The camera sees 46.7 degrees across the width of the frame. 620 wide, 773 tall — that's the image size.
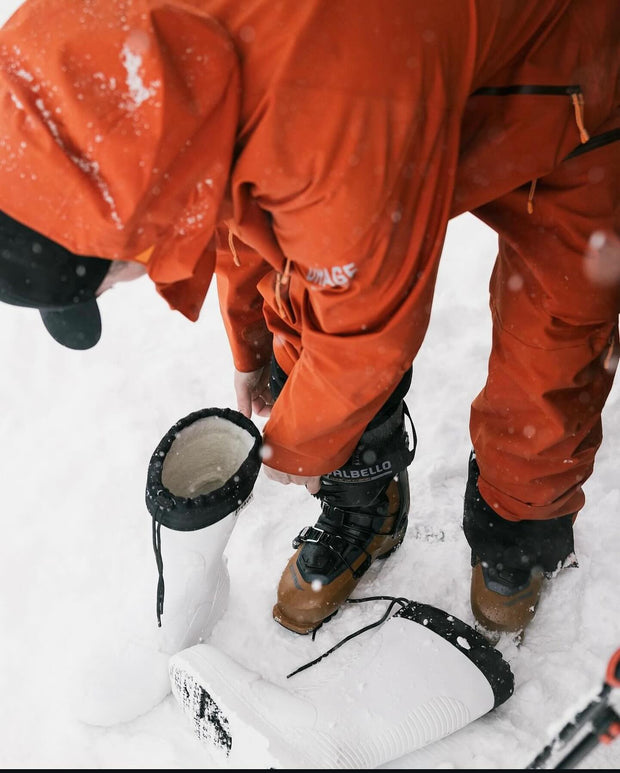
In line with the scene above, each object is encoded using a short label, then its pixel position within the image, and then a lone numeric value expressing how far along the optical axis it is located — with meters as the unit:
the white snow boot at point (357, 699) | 1.12
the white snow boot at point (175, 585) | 1.17
